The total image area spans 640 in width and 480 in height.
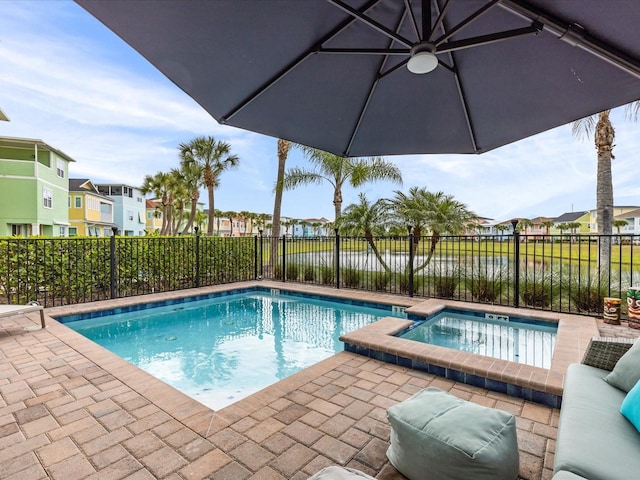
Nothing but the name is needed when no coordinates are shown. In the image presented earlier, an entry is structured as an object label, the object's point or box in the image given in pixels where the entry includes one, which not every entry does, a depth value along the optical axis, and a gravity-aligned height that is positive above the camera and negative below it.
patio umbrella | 2.13 +1.33
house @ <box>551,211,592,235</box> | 57.92 +2.68
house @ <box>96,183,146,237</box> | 34.03 +2.95
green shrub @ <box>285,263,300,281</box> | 9.28 -1.05
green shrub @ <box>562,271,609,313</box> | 5.36 -1.02
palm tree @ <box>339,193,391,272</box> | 9.62 +0.44
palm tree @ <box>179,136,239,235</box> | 17.55 +4.18
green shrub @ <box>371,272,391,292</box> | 7.55 -1.10
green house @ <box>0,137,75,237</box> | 17.56 +2.64
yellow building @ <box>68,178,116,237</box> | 26.89 +2.21
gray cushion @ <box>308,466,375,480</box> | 1.31 -0.98
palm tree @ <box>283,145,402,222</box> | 12.20 +2.36
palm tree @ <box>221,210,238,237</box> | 51.97 +3.16
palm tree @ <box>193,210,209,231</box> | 44.25 +2.18
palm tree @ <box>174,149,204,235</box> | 18.12 +3.49
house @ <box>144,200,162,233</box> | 42.25 +2.33
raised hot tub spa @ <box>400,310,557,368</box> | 4.28 -1.53
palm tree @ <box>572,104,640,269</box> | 8.00 +1.61
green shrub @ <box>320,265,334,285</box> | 8.54 -1.06
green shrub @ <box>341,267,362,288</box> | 8.04 -1.07
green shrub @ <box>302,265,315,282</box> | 8.88 -1.08
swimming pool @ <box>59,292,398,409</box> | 3.85 -1.65
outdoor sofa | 1.23 -0.87
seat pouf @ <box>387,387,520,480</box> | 1.61 -1.06
